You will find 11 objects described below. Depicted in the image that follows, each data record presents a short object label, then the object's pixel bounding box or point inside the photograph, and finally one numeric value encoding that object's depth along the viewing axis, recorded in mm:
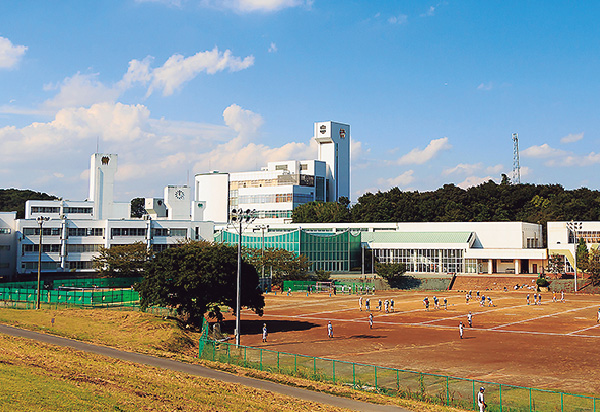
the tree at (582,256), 94394
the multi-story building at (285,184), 164875
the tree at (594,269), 91312
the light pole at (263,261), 96506
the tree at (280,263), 98688
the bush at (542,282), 92456
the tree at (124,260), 97438
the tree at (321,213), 149750
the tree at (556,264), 104731
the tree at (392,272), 103500
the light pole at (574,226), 103312
